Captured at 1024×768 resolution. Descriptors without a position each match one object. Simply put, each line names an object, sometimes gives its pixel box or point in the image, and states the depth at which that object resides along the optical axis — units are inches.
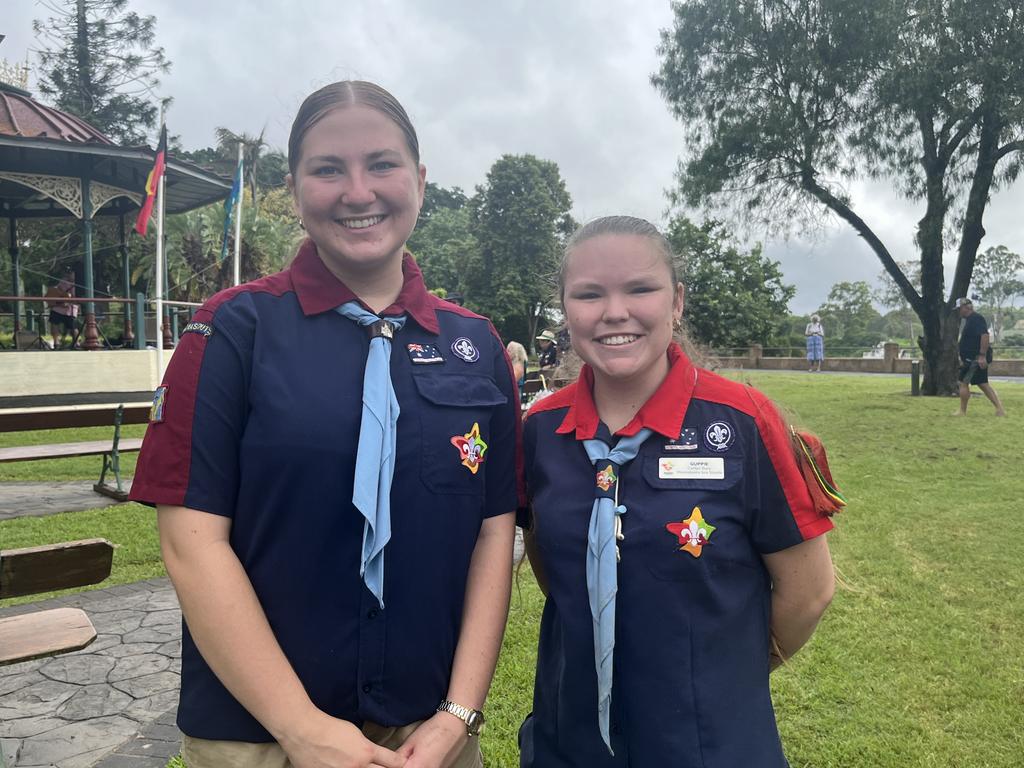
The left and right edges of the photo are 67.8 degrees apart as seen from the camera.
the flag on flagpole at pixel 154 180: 439.2
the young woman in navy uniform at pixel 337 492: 54.0
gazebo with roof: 493.4
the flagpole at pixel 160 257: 452.1
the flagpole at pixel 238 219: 477.3
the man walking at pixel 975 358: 457.4
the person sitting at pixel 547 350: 541.2
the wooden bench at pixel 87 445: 266.1
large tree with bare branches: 517.0
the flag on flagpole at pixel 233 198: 508.4
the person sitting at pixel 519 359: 398.6
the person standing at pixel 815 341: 1005.1
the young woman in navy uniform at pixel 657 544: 62.9
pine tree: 1283.2
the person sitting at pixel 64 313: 580.5
